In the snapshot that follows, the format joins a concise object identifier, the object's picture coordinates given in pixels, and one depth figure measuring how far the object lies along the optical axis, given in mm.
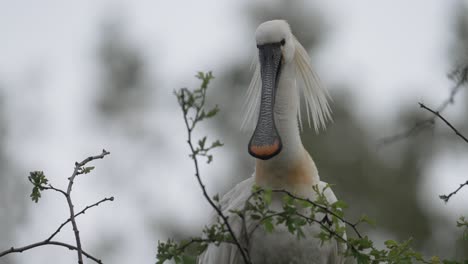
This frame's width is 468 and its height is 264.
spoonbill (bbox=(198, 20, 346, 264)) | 10656
